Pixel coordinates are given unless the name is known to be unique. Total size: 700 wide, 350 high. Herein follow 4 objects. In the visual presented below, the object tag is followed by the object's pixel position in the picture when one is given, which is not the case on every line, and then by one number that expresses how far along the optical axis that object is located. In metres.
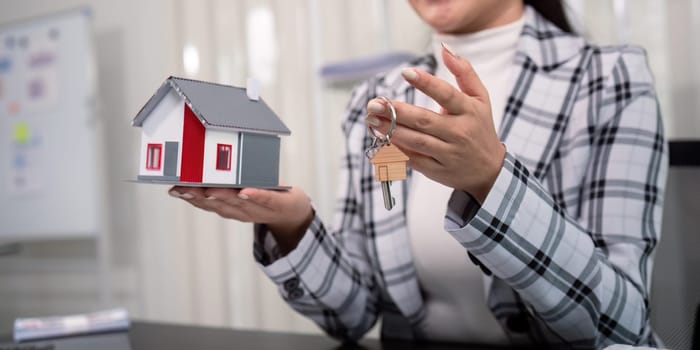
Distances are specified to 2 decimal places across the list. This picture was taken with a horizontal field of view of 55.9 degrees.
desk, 0.88
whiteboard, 2.19
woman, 0.63
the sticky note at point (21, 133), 2.31
